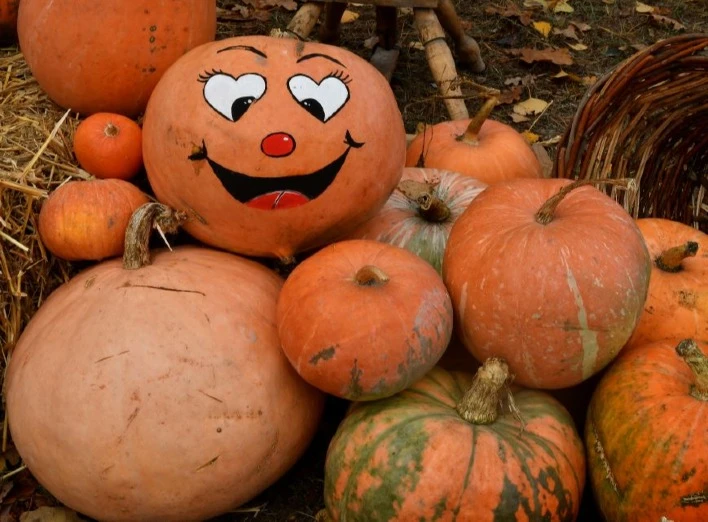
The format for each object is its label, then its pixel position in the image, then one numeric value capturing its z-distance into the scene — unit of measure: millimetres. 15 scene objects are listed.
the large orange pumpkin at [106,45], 2094
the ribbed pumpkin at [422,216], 2027
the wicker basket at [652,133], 2252
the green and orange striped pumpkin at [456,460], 1521
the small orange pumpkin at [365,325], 1589
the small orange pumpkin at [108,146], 2012
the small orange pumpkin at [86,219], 1854
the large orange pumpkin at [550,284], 1599
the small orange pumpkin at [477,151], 2482
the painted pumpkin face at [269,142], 1790
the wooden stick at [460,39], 3682
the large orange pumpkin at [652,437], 1488
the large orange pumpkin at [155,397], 1643
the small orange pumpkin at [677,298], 1888
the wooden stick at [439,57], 3020
